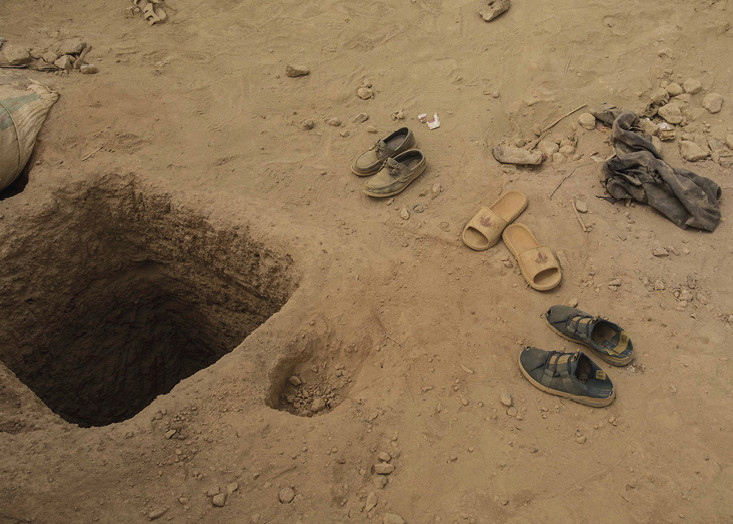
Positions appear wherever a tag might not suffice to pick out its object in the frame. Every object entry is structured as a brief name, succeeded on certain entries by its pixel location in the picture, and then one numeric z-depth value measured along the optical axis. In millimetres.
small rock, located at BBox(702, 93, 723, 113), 4027
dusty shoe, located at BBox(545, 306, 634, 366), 2785
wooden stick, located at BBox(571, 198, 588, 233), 3408
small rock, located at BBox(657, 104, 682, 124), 4000
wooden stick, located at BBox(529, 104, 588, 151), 4023
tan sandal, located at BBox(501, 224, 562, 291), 3135
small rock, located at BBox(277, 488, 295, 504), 2301
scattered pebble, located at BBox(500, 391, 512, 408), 2633
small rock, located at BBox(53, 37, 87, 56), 4766
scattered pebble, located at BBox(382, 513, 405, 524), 2232
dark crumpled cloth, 3379
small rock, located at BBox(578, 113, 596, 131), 4020
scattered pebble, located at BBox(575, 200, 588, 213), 3500
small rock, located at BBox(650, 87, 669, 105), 4117
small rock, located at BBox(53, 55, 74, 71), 4641
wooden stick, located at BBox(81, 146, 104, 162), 3923
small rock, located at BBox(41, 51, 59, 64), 4689
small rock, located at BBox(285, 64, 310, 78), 4590
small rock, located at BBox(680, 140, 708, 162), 3754
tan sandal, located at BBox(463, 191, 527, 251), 3320
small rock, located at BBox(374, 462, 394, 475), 2396
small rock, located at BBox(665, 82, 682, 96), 4148
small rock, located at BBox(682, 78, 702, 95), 4121
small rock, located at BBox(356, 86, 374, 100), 4434
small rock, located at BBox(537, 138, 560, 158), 3926
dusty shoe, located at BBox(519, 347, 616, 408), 2619
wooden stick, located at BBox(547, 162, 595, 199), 3628
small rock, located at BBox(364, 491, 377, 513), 2281
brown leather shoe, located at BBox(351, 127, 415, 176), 3795
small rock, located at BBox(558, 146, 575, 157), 3910
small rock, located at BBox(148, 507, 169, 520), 2223
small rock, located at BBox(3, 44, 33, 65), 4535
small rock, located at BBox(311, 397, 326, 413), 2783
